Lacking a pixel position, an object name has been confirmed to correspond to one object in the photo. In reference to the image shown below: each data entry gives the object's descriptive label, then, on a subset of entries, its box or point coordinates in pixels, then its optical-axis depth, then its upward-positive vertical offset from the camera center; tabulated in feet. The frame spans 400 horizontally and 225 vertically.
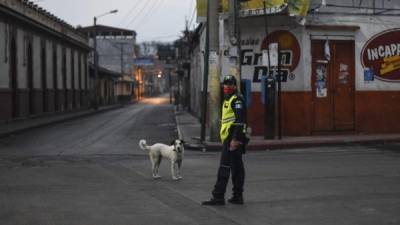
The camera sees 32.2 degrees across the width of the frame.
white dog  41.78 -4.12
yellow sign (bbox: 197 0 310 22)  67.97 +7.89
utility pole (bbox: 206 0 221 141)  67.15 +1.66
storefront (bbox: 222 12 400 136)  73.05 +1.66
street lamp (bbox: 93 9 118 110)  196.09 +6.50
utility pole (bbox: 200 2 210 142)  68.39 -0.14
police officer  32.65 -2.74
